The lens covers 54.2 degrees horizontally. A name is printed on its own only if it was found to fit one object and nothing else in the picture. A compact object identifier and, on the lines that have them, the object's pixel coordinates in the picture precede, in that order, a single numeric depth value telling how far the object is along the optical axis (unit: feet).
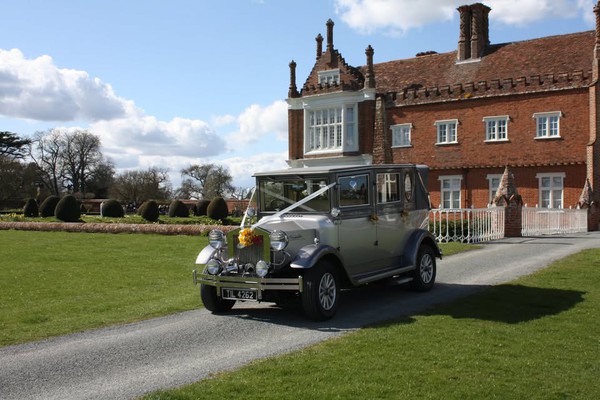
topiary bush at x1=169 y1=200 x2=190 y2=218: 152.97
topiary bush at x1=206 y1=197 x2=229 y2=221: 141.49
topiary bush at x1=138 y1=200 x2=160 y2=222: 130.31
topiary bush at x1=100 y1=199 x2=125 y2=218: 147.84
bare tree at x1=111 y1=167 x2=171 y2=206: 244.22
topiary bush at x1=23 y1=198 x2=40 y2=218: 158.71
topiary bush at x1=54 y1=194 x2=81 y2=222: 132.16
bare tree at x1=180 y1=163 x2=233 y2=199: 270.05
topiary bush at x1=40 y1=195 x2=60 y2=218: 150.41
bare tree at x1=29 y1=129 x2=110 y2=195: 260.66
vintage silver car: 28.37
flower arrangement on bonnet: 28.73
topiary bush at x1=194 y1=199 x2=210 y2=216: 166.30
